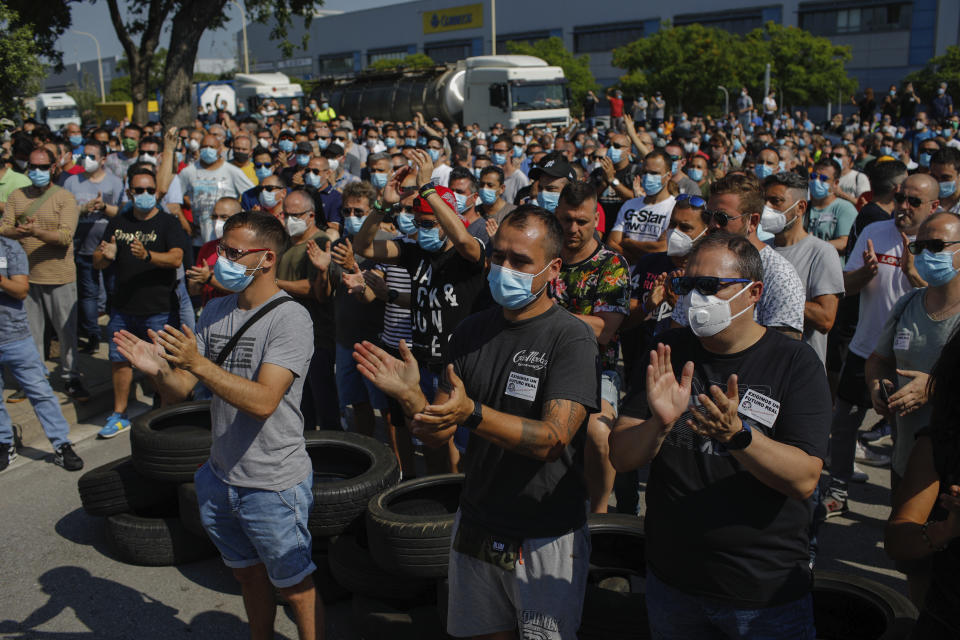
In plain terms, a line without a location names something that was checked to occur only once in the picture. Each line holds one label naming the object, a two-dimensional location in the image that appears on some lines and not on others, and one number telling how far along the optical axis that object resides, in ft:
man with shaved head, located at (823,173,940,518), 17.56
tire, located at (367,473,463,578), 12.53
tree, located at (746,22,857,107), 151.33
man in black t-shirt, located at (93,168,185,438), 23.38
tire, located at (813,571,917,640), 10.59
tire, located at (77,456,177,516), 16.71
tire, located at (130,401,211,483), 15.84
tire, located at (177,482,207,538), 15.40
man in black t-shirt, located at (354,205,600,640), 9.33
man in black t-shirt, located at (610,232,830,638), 8.32
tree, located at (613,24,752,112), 145.59
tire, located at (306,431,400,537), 14.20
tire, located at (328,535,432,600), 13.38
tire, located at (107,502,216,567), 16.35
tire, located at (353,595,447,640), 12.82
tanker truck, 93.15
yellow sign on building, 251.19
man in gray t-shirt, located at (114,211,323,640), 11.51
